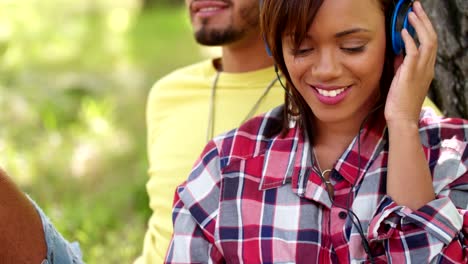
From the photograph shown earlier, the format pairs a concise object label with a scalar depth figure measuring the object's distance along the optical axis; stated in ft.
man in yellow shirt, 7.79
